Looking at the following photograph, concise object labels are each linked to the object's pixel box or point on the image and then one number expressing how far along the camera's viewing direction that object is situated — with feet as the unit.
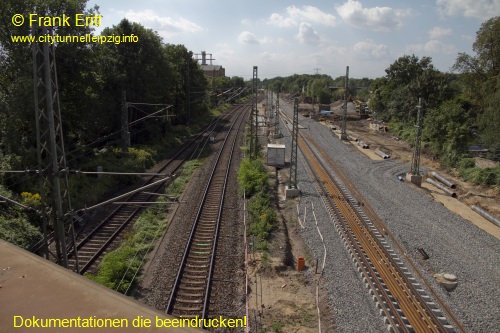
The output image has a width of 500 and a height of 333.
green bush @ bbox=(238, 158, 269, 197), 72.18
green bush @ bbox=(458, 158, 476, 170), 96.32
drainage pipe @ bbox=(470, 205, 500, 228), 65.76
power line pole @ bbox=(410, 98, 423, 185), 78.48
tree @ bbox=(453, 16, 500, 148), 87.35
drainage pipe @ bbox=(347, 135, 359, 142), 146.10
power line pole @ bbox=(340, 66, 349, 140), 143.95
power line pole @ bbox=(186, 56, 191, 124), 152.81
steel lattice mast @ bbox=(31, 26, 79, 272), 23.77
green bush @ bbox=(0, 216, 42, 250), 42.98
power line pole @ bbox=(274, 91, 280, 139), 151.06
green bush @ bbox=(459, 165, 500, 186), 84.94
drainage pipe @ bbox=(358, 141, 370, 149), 133.69
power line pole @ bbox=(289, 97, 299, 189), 68.13
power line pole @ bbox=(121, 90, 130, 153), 79.77
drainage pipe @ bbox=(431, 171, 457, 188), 86.17
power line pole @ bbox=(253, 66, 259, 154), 85.85
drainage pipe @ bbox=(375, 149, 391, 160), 116.78
